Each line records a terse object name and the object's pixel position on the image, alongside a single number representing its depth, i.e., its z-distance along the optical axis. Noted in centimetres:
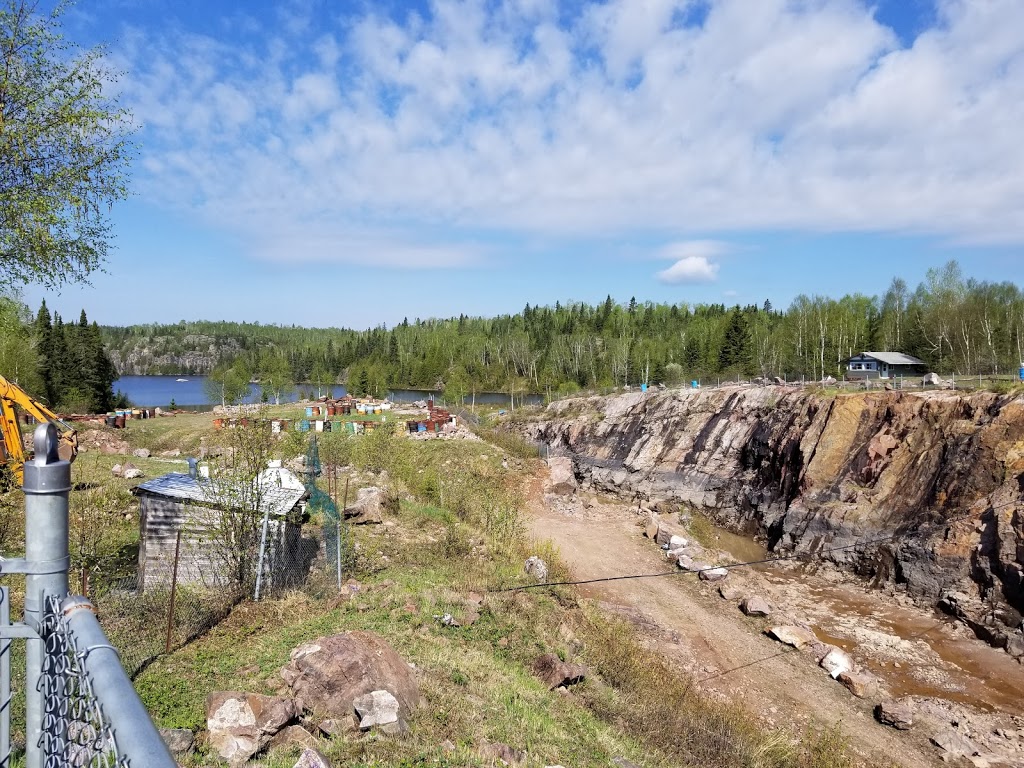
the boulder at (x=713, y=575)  2075
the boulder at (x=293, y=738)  654
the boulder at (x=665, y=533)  2473
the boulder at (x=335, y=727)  688
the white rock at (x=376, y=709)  704
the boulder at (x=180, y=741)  605
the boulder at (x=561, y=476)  3381
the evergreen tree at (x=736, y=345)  7206
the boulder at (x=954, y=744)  1188
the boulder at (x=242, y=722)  623
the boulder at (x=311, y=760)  548
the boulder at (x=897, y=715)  1266
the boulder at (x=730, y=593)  1931
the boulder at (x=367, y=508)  1861
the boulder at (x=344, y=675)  741
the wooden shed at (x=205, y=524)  1140
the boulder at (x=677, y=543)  2392
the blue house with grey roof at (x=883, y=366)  4766
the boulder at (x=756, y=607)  1805
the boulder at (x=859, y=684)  1402
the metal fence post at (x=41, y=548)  216
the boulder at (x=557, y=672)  1008
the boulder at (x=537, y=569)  1702
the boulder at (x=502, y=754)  689
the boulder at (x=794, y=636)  1623
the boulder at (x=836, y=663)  1479
